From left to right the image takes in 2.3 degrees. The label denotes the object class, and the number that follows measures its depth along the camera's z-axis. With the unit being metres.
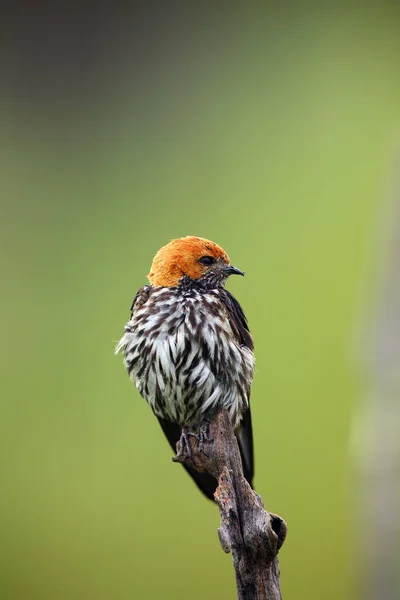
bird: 3.21
